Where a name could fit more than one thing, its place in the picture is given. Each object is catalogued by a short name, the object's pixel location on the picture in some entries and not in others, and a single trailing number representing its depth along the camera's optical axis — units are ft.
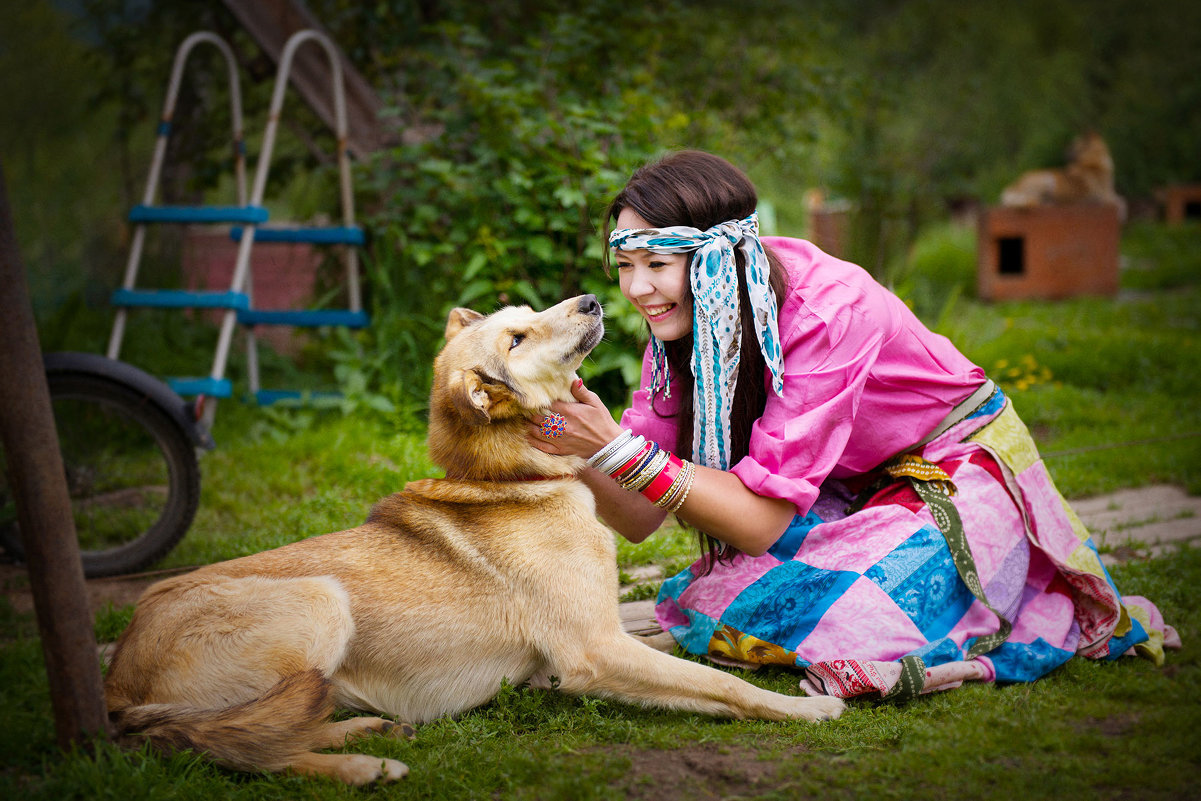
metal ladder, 17.83
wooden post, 7.18
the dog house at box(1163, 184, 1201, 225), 49.78
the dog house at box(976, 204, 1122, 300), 32.04
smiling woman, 8.93
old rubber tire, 13.57
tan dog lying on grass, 7.90
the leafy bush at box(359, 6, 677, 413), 18.39
